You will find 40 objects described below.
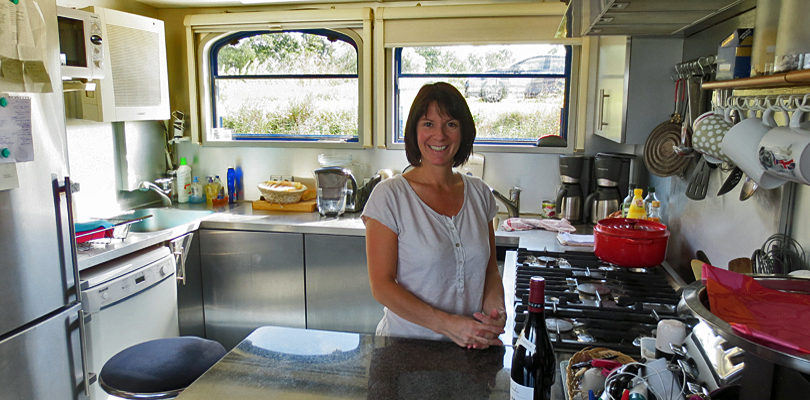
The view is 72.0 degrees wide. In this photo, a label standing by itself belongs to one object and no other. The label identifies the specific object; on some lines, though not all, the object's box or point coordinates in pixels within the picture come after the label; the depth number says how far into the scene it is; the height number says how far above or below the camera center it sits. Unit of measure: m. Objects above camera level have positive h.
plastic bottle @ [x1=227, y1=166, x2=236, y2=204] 3.71 -0.37
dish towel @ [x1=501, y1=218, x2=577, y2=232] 2.91 -0.49
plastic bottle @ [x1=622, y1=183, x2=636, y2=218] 2.64 -0.34
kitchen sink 3.02 -0.52
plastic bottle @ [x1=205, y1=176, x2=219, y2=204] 3.68 -0.41
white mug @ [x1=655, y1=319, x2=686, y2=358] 1.05 -0.38
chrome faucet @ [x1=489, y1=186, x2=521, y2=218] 3.03 -0.40
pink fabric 0.81 -0.27
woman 1.48 -0.28
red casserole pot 2.03 -0.41
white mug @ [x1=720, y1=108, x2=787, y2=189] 1.18 -0.03
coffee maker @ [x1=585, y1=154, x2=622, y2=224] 2.93 -0.29
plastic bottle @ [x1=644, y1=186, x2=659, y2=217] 2.53 -0.30
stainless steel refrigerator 1.83 -0.49
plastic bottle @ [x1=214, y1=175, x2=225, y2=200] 3.72 -0.40
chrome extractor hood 1.49 +0.35
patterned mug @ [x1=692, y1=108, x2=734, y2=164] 1.45 +0.00
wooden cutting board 3.44 -0.47
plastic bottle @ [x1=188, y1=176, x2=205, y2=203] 3.68 -0.42
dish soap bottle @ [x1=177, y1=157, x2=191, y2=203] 3.69 -0.36
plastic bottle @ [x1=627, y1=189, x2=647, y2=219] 2.42 -0.33
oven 0.97 -0.53
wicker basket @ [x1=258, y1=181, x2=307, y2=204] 3.43 -0.39
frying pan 2.17 -0.06
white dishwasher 2.35 -0.80
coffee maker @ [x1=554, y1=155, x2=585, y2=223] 3.13 -0.32
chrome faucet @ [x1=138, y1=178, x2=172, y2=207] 3.46 -0.38
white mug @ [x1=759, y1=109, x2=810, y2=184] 0.98 -0.03
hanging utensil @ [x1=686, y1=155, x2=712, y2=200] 1.93 -0.17
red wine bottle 0.99 -0.41
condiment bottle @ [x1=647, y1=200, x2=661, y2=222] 2.46 -0.35
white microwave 2.46 +0.38
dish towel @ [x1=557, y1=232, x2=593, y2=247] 2.58 -0.50
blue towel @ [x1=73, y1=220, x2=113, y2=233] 2.54 -0.45
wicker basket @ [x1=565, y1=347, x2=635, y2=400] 0.99 -0.44
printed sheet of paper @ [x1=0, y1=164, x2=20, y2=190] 1.79 -0.16
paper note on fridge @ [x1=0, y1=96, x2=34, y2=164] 1.77 -0.01
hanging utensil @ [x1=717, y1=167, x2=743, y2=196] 1.60 -0.14
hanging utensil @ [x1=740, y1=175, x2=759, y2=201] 1.55 -0.15
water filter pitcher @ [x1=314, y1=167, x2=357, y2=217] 3.26 -0.34
